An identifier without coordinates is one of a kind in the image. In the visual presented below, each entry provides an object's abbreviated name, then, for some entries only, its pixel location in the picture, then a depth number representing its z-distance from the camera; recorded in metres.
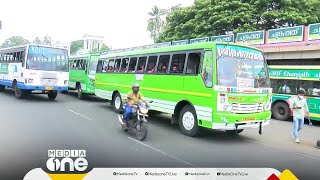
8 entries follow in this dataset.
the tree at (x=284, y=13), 14.88
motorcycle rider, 5.11
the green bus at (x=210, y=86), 4.87
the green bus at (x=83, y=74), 10.93
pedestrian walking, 5.58
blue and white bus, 9.56
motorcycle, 4.93
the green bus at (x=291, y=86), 8.43
